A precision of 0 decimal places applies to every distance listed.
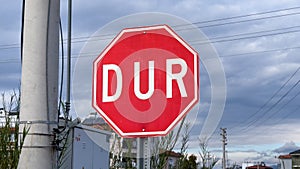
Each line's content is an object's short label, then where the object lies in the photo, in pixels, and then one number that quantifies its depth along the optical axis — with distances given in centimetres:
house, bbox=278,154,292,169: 4790
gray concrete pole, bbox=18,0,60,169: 228
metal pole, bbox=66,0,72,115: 252
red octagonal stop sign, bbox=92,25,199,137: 211
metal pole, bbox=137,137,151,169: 220
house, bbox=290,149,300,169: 5227
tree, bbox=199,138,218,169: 593
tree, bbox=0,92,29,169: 260
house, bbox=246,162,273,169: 3846
